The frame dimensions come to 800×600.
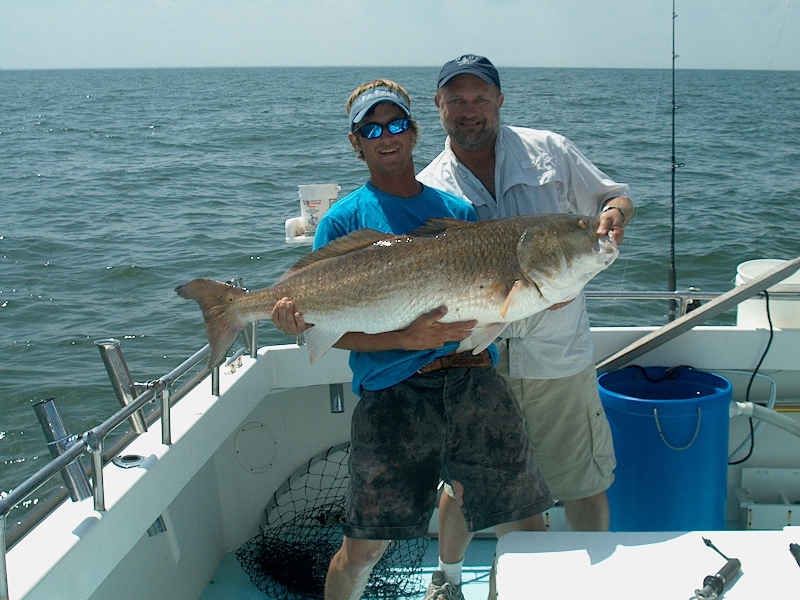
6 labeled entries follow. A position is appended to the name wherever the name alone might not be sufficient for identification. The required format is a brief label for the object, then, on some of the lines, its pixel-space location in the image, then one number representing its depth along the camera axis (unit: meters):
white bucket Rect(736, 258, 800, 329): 4.09
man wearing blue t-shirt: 2.96
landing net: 3.84
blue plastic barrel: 3.61
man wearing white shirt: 3.39
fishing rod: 4.70
